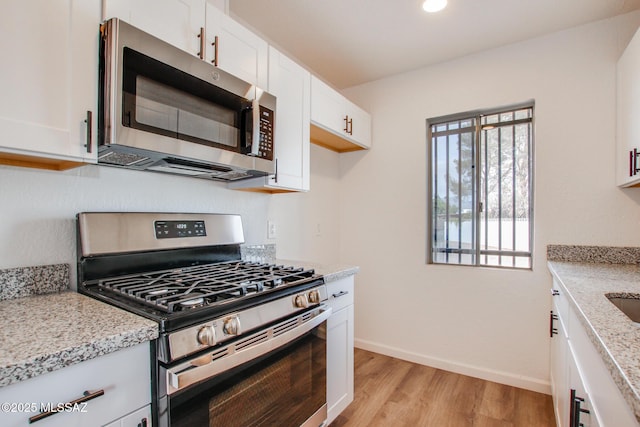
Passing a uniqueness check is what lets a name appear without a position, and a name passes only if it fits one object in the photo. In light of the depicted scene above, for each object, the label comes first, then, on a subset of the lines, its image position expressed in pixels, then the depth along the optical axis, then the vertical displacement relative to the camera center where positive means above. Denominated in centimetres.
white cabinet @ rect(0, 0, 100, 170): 92 +41
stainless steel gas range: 93 -34
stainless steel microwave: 109 +41
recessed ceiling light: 187 +124
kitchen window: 240 +21
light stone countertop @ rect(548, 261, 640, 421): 61 -29
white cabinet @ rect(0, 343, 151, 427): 67 -41
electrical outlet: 224 -11
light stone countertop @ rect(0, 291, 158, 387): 66 -29
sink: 123 -34
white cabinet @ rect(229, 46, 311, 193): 181 +52
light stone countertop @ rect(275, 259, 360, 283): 168 -30
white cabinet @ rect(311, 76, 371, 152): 221 +71
